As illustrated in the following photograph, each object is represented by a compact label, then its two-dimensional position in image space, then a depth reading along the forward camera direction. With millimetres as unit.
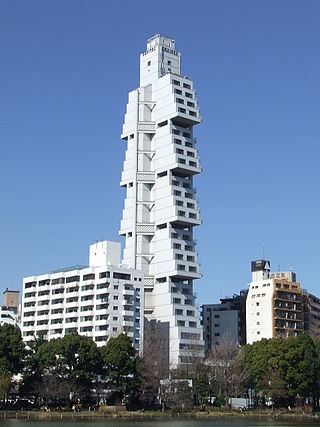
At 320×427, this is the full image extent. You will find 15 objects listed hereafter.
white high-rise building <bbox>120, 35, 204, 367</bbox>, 150500
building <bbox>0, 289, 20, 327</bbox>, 172875
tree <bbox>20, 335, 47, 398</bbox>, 106300
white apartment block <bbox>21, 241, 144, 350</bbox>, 142250
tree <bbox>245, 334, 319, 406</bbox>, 115750
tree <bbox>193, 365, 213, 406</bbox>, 115562
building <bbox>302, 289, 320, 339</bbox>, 177875
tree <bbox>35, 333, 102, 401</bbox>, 104375
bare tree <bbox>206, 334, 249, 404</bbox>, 118938
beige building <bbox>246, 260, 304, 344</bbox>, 169000
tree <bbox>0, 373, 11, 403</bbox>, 96988
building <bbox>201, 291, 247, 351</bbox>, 178375
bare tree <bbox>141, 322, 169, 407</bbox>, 110688
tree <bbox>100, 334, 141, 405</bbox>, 106250
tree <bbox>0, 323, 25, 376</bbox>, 101750
